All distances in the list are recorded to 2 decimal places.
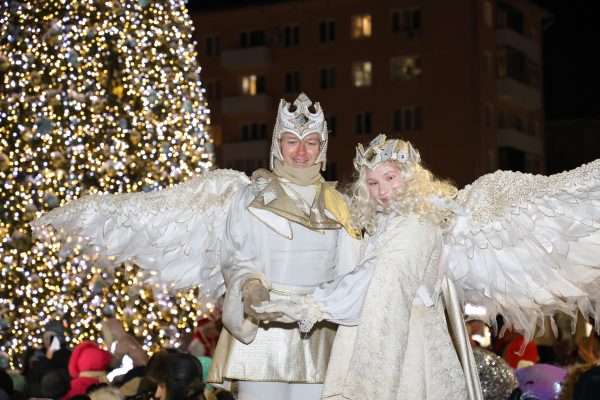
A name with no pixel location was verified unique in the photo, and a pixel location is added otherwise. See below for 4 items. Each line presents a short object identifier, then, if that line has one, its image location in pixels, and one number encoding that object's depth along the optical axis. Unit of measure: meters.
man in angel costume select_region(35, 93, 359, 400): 5.75
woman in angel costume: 5.09
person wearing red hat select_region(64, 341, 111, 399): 7.66
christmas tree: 11.33
